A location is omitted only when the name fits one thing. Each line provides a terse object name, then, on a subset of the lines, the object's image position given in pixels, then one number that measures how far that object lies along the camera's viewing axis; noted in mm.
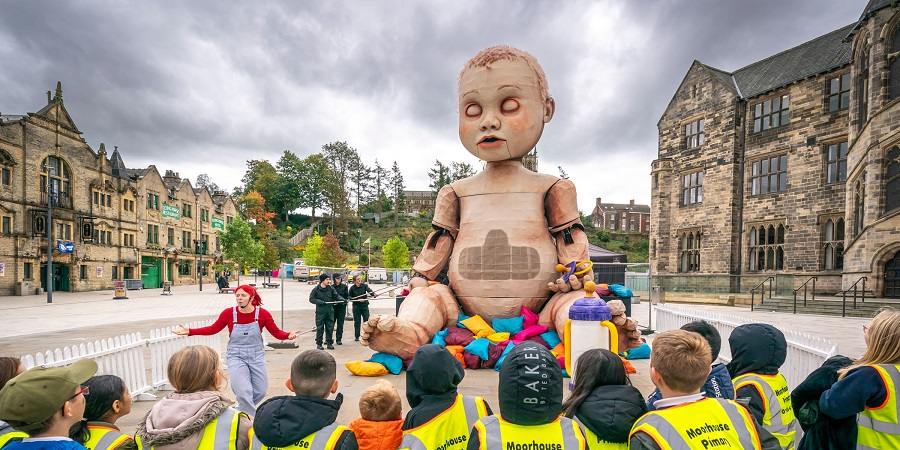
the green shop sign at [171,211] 34250
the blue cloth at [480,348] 5398
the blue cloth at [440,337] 5521
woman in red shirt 4316
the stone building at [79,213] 23266
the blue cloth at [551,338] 5316
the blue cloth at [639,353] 6539
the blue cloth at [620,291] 6137
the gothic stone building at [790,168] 13977
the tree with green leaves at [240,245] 31812
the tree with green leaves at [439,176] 59059
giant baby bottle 4699
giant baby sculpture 5539
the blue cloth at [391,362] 5266
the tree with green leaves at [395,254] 38875
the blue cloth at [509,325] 5613
